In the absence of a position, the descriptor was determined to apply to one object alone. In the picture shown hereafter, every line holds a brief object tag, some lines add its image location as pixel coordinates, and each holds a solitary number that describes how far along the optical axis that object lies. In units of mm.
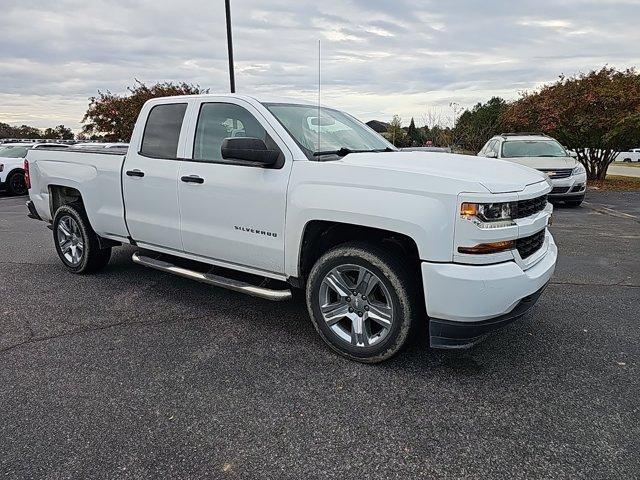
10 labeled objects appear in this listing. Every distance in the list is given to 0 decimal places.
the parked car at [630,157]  50650
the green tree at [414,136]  32225
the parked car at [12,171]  15734
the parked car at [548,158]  11750
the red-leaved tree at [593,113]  15805
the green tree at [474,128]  27281
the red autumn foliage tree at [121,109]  22172
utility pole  12414
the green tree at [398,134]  29002
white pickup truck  3117
